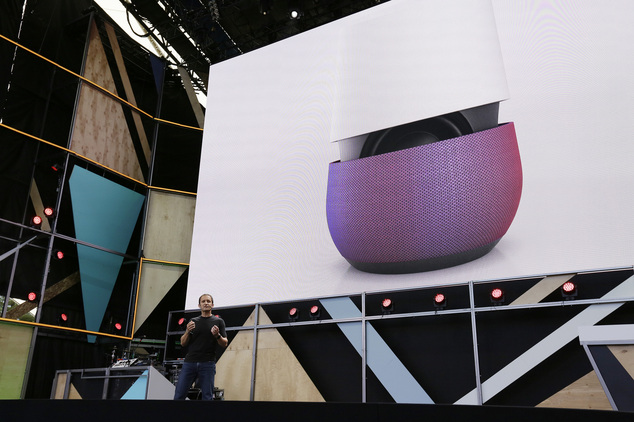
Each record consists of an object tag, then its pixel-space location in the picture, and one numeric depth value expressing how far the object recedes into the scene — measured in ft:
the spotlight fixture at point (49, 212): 28.40
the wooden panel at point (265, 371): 20.11
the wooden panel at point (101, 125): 30.99
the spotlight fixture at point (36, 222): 27.61
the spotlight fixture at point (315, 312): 20.42
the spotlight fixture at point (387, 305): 19.27
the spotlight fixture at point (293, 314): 20.97
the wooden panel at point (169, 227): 33.24
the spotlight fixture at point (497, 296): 17.34
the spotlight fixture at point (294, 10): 27.86
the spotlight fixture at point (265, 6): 27.99
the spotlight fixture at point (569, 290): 16.16
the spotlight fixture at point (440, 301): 18.24
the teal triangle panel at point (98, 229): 29.86
